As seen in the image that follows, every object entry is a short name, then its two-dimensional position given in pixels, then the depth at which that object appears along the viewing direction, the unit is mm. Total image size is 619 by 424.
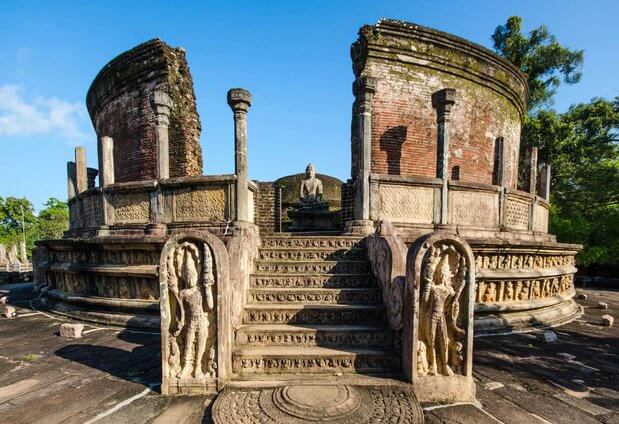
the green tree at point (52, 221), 42844
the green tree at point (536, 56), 15664
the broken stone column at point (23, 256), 25244
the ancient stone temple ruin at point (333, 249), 3000
